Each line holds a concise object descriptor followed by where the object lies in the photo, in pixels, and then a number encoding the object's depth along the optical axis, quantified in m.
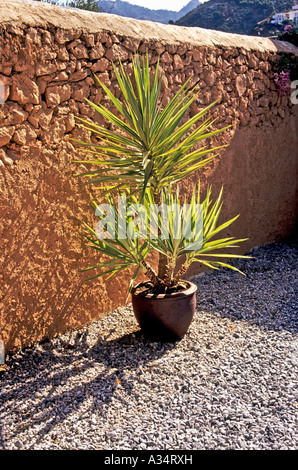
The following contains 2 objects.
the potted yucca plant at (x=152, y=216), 3.08
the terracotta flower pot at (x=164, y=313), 3.18
